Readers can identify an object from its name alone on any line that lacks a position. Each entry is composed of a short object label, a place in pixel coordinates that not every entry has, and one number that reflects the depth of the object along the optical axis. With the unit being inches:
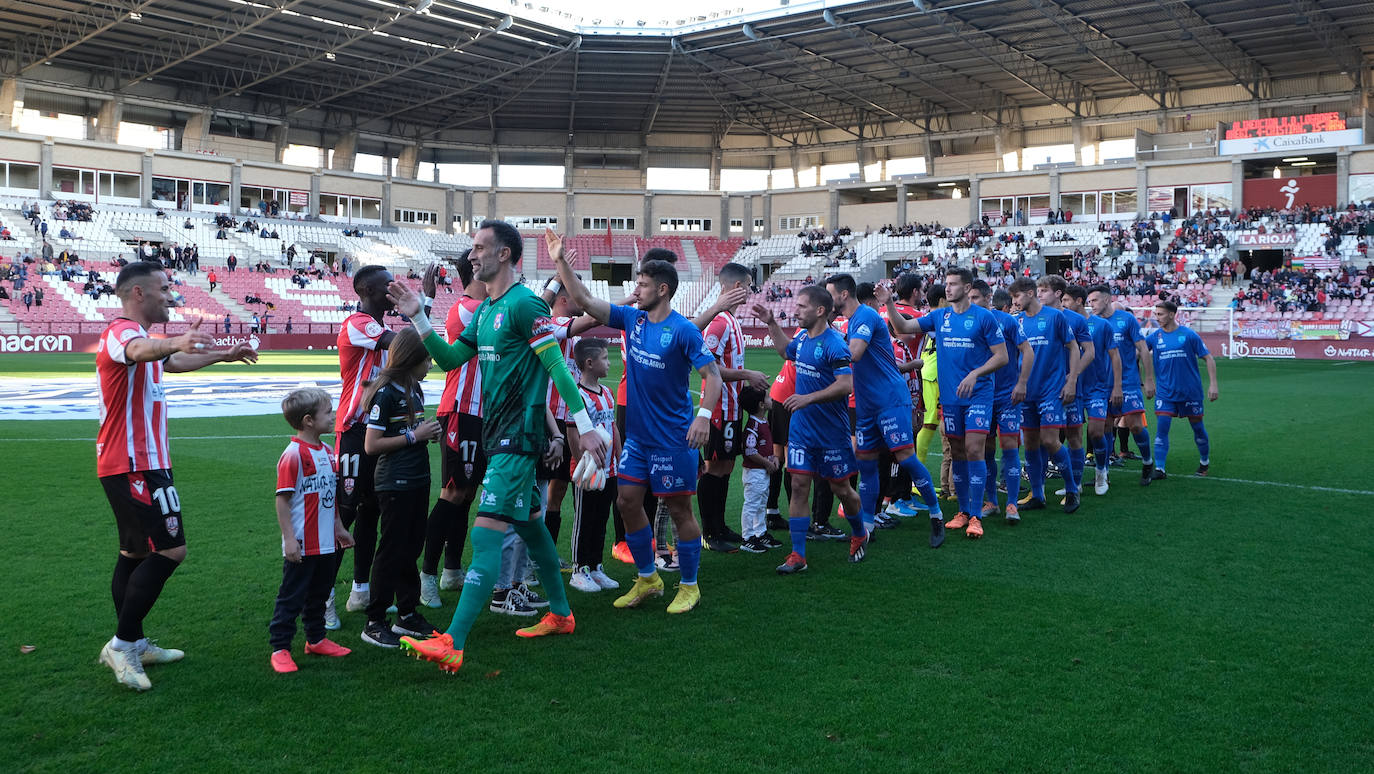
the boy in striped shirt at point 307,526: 198.3
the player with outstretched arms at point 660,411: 238.5
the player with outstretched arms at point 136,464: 185.6
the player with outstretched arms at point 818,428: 281.3
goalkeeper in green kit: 199.6
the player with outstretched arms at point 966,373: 330.3
